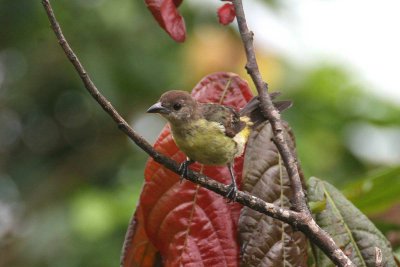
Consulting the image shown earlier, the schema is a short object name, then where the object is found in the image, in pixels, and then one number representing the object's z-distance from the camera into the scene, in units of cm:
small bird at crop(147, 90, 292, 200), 542
